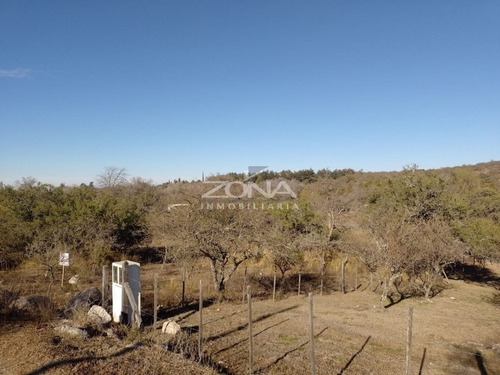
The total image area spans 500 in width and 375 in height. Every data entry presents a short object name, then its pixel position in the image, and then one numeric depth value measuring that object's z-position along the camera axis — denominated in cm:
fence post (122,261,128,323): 870
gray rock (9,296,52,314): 855
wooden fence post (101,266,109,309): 914
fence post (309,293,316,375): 535
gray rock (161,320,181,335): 818
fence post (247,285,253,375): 596
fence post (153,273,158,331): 790
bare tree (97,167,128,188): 5441
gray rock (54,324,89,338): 713
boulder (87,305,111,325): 817
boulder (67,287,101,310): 894
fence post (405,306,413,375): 558
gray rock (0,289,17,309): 864
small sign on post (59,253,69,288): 1102
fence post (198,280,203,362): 670
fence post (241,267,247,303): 1277
